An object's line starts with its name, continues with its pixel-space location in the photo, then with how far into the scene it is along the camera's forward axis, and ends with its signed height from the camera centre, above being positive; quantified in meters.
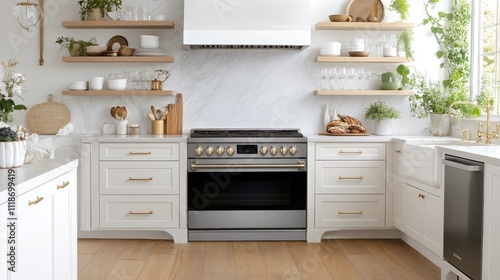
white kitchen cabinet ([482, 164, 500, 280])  2.86 -0.48
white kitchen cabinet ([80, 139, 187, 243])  4.68 -0.49
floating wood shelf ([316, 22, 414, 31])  5.04 +0.87
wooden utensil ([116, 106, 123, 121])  5.13 +0.10
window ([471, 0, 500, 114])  4.56 +0.62
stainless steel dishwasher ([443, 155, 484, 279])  3.06 -0.48
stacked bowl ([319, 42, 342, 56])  5.09 +0.67
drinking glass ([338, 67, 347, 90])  5.04 +0.43
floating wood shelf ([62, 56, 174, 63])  4.96 +0.55
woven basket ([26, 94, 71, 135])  5.13 +0.04
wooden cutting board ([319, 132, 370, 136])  4.93 -0.06
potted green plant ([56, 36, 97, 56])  5.05 +0.68
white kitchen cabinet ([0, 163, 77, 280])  2.07 -0.44
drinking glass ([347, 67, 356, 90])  5.05 +0.43
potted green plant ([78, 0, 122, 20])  5.02 +1.00
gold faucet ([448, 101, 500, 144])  3.96 -0.03
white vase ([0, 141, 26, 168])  2.42 -0.13
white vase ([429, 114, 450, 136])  4.98 +0.03
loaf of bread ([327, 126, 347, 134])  4.93 -0.03
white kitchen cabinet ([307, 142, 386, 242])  4.73 -0.49
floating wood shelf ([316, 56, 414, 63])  5.05 +0.58
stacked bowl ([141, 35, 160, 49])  5.03 +0.71
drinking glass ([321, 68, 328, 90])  5.13 +0.41
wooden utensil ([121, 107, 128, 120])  5.14 +0.10
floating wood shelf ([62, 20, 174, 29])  4.95 +0.85
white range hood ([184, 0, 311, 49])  4.72 +0.83
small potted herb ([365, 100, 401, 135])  5.04 +0.09
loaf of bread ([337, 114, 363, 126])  5.12 +0.06
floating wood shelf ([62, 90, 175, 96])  4.98 +0.27
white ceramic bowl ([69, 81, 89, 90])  5.06 +0.33
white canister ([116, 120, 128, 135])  5.06 -0.03
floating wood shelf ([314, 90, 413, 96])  5.05 +0.30
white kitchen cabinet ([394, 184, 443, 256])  3.79 -0.63
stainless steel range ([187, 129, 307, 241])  4.68 -0.49
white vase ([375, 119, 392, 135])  5.11 +0.00
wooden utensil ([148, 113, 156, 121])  5.12 +0.07
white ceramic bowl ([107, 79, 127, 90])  5.03 +0.34
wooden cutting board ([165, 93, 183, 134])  5.18 +0.06
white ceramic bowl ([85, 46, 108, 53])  5.01 +0.65
